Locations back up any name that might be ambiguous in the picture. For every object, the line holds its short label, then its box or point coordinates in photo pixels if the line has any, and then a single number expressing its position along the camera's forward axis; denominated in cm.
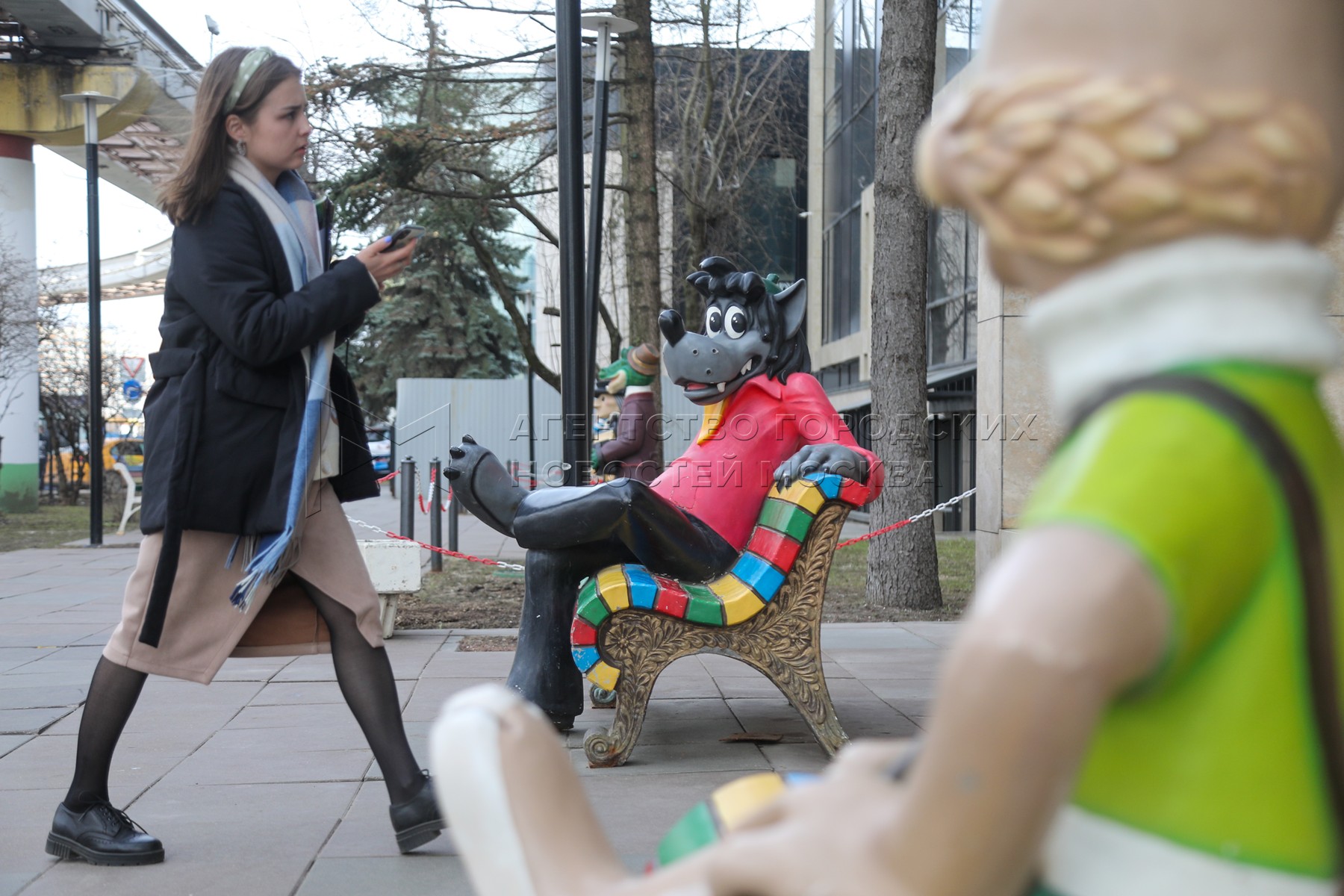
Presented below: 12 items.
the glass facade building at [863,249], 1596
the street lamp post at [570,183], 621
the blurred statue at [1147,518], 84
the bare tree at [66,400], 2403
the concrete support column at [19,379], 1945
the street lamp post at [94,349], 1350
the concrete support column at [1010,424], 841
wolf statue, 396
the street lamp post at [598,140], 916
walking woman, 288
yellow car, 1869
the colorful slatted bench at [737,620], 394
